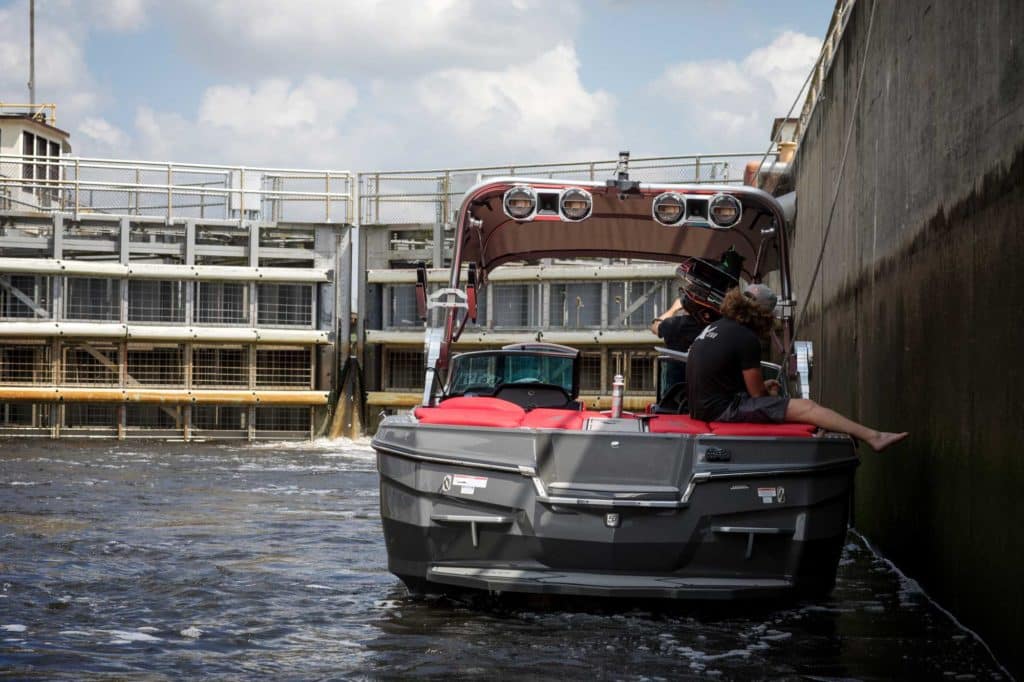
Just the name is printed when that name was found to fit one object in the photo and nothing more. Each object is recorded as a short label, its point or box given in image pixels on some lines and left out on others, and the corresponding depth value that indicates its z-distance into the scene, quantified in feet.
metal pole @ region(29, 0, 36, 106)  155.84
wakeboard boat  23.91
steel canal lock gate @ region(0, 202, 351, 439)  92.07
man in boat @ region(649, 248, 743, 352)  30.07
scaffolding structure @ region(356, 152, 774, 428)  89.30
